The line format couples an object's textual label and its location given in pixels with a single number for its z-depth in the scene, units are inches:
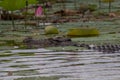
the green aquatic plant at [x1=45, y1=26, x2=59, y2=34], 581.4
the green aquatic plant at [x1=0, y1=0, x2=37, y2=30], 641.1
